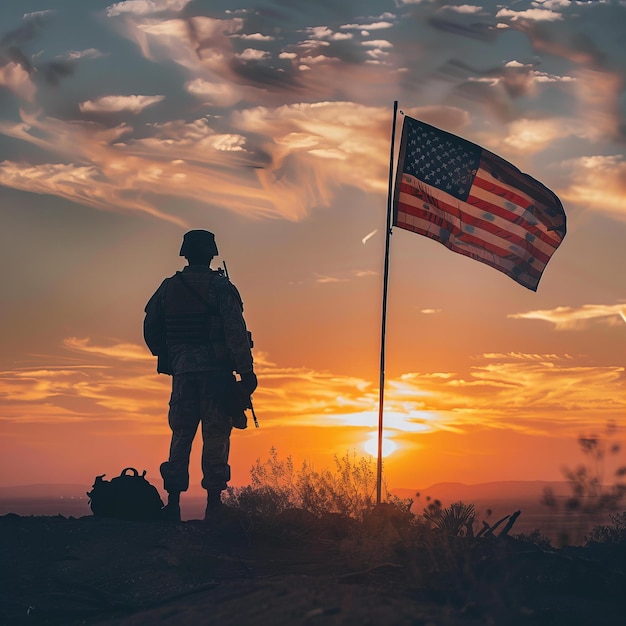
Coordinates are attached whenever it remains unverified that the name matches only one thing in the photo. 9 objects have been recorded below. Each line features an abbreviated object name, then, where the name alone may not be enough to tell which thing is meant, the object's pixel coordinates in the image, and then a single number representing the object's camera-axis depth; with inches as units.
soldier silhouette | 523.2
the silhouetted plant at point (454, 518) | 435.2
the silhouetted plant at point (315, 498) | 521.0
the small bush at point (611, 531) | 474.6
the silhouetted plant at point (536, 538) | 447.5
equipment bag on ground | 518.0
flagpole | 485.4
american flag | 527.5
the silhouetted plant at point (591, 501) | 462.6
